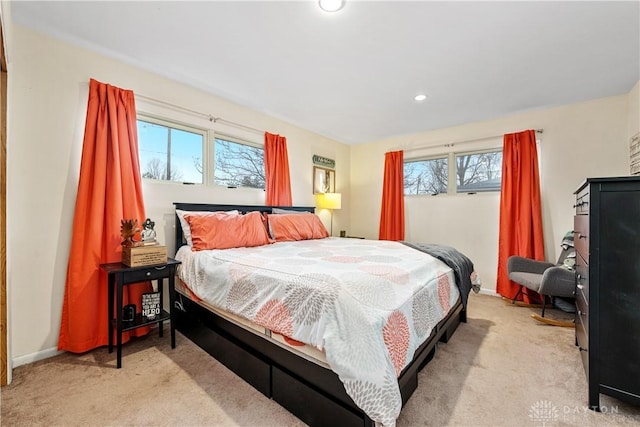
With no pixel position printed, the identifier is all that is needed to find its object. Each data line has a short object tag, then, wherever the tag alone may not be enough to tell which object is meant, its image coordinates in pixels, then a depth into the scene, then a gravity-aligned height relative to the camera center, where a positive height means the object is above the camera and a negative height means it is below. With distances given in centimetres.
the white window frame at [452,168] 413 +73
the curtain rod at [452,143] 378 +110
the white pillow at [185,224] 252 -11
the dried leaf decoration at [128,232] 216 -16
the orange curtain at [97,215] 209 -3
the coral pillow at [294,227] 310 -16
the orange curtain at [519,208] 339 +10
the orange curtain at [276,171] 364 +59
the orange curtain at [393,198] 454 +28
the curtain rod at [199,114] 261 +110
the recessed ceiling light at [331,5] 173 +136
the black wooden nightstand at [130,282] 194 -55
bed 116 -62
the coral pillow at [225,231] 244 -18
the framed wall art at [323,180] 452 +59
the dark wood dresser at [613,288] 140 -39
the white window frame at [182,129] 264 +92
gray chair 262 -65
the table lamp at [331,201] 445 +22
